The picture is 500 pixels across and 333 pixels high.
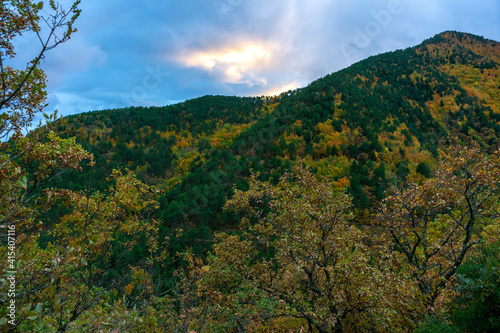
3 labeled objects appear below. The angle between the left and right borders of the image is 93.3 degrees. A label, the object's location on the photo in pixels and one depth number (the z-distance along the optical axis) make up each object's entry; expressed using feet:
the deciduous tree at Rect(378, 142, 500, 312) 32.12
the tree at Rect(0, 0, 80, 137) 16.96
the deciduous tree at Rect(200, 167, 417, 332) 30.89
